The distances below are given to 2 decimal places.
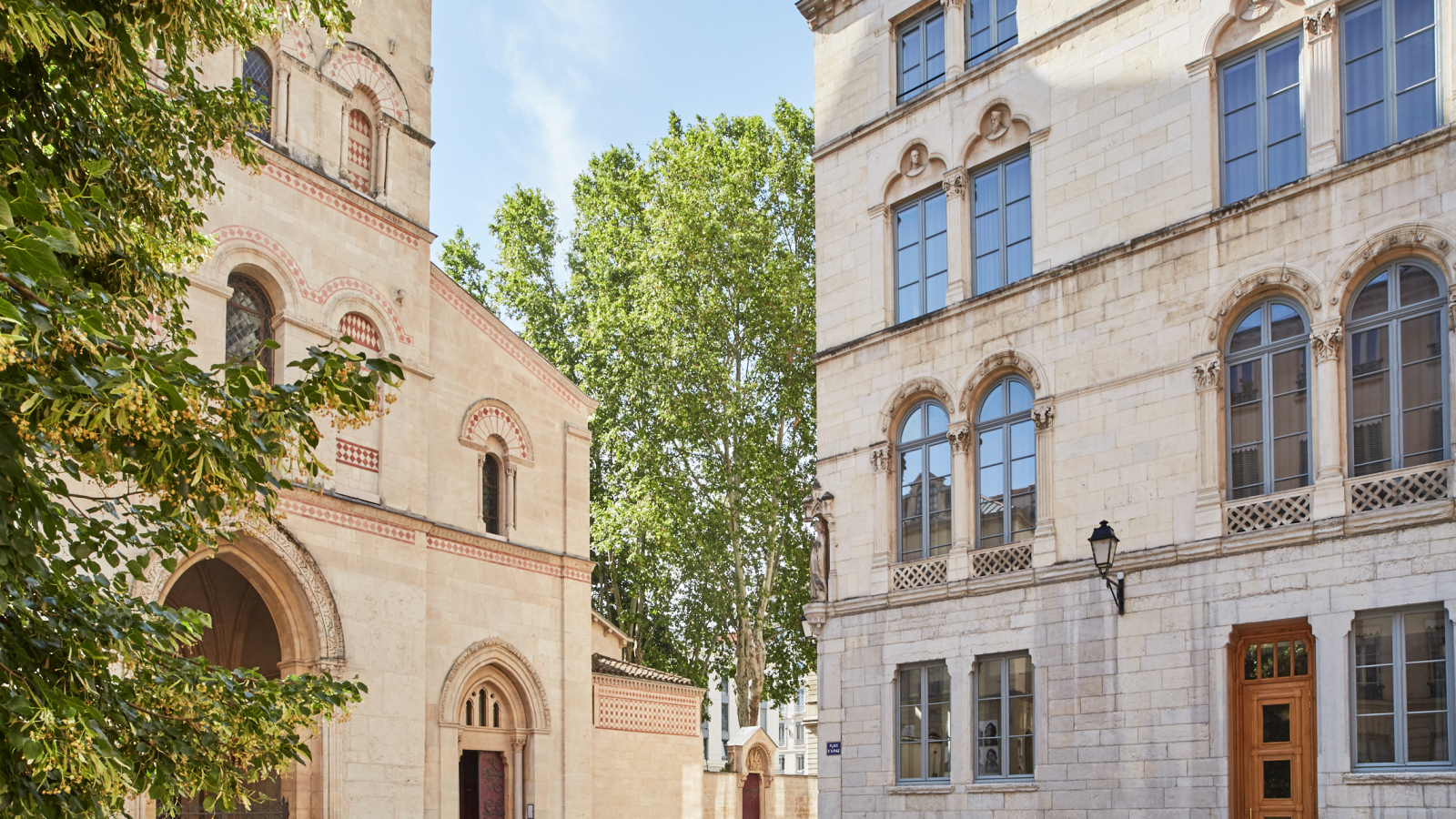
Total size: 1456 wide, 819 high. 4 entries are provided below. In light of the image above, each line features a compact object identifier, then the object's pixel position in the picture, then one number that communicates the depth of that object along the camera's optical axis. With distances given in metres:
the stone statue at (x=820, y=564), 19.38
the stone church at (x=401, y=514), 20.98
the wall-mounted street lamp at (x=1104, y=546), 15.05
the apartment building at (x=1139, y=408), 13.51
